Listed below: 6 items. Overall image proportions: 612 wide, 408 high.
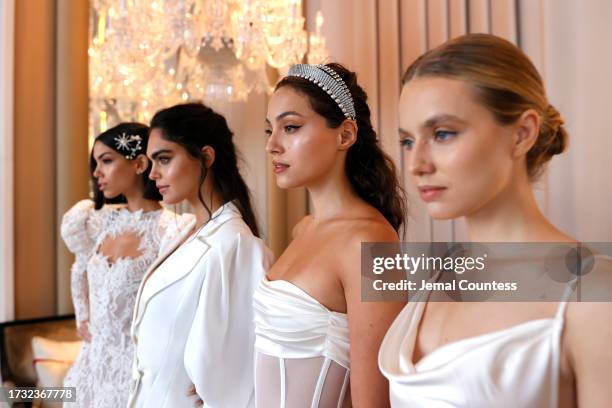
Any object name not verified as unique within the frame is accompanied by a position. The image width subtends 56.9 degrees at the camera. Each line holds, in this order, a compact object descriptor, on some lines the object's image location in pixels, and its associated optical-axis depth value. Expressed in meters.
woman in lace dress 2.47
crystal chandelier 2.98
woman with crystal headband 1.27
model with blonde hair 0.81
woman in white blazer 1.81
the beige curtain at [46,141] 3.26
